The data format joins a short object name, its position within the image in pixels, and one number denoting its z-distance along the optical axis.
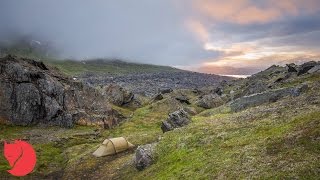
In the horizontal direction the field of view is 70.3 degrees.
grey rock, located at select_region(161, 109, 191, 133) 39.31
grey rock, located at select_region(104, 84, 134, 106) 73.48
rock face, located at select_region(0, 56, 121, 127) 50.62
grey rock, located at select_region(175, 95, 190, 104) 71.91
